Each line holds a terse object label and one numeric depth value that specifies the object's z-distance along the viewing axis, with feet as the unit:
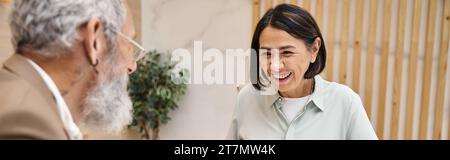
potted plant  4.93
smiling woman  2.76
